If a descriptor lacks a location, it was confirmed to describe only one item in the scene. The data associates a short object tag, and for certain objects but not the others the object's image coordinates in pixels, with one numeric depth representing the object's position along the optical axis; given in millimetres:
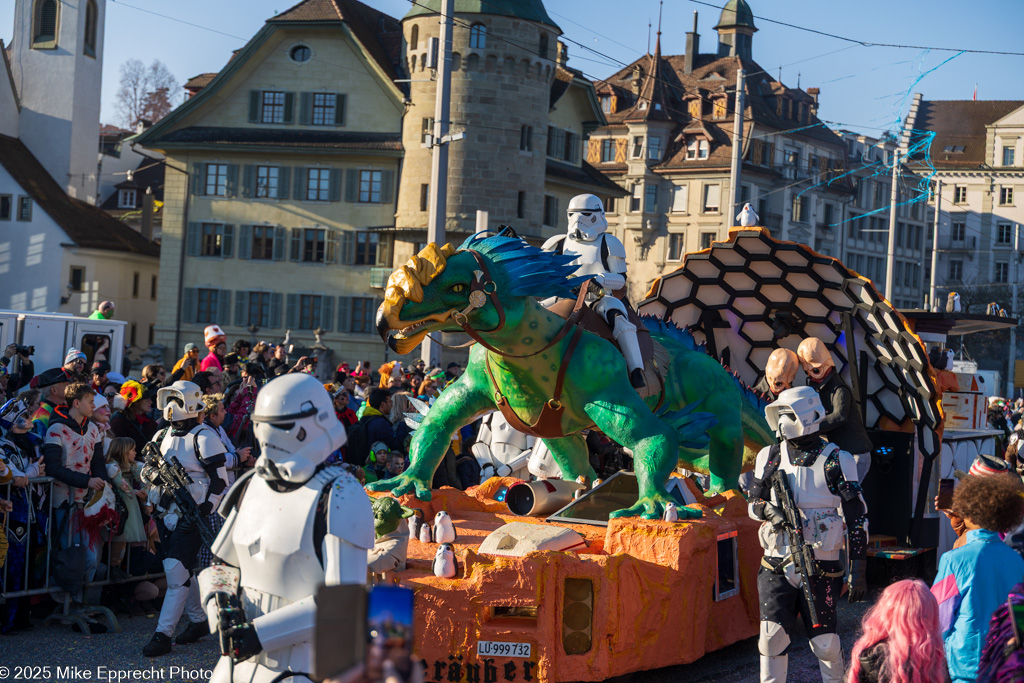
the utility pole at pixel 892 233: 28634
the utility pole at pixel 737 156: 24109
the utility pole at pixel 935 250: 38625
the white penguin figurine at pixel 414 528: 7602
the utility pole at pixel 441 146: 17953
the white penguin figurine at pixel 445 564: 6738
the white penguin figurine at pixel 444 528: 7332
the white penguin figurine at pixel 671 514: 7379
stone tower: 36250
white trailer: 19062
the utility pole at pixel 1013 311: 42459
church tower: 42188
